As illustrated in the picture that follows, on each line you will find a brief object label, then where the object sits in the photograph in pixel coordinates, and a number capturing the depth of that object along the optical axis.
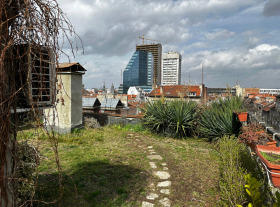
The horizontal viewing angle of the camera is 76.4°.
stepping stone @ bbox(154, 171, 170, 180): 3.61
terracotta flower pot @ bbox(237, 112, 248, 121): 4.98
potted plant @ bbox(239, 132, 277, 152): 2.93
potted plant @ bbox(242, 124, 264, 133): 3.50
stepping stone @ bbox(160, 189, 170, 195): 3.05
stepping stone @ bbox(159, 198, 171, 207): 2.69
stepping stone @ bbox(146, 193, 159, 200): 2.88
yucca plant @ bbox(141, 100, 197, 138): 6.97
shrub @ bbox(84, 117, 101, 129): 7.84
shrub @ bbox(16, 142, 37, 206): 2.20
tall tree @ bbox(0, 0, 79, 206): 1.42
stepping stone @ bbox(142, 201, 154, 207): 2.69
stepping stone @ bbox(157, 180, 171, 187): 3.28
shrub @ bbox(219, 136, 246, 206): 1.93
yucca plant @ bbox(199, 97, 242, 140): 5.97
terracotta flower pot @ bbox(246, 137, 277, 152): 2.62
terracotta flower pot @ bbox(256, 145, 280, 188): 1.55
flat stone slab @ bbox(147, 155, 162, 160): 4.70
